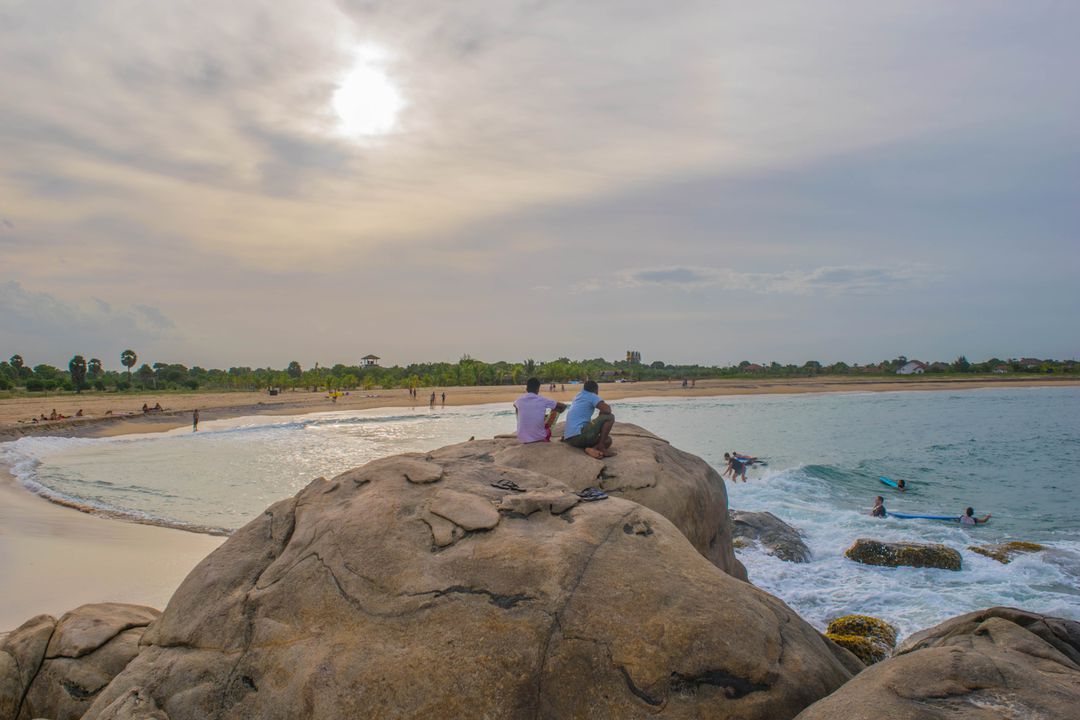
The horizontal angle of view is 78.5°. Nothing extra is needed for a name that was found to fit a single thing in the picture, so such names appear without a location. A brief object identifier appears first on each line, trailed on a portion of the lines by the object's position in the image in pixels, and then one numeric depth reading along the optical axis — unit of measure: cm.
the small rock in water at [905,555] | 1441
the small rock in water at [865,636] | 877
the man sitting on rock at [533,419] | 909
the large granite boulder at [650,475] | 785
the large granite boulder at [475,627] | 435
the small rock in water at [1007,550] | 1530
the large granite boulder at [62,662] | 608
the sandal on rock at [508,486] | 634
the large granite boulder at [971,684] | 361
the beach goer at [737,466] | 2677
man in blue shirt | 867
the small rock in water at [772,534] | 1522
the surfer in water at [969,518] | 1959
